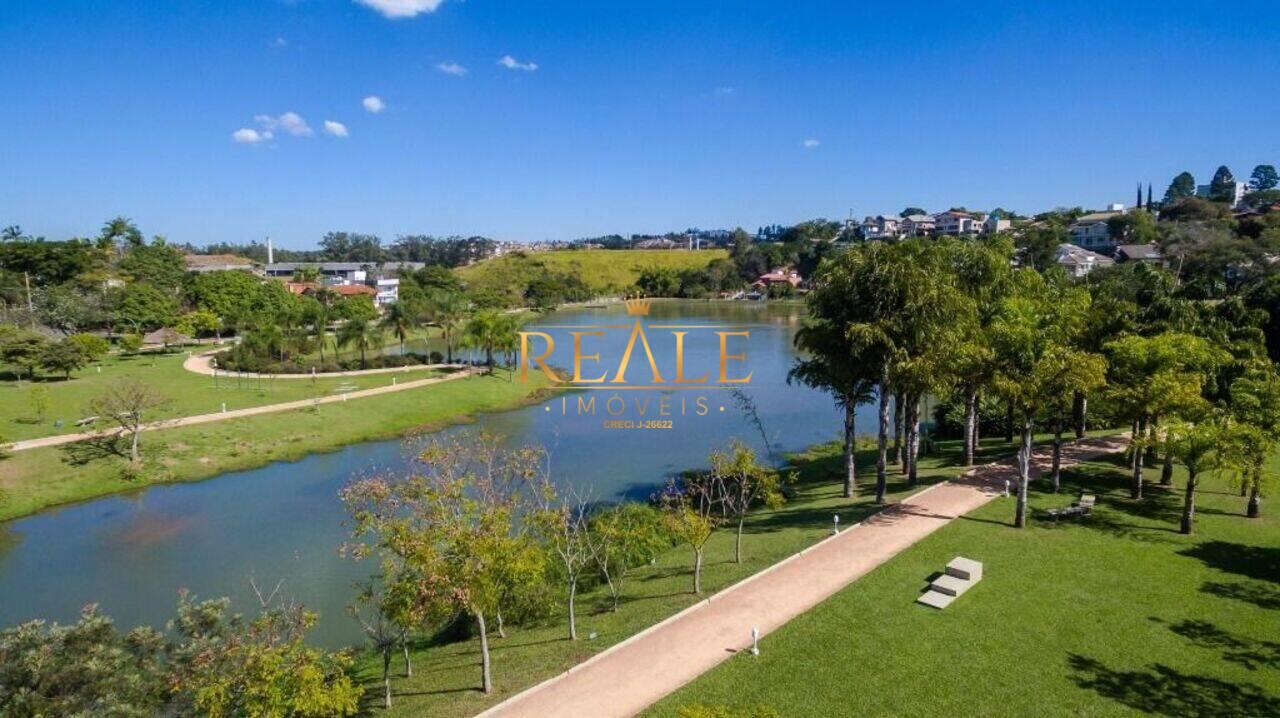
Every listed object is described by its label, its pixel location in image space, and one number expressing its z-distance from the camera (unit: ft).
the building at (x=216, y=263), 409.88
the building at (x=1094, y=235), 365.20
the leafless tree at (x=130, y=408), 103.30
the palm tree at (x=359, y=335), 183.52
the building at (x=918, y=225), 552.17
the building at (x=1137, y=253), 282.97
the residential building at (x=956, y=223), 505.17
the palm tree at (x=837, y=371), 74.74
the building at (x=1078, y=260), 287.48
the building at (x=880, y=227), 597.93
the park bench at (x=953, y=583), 48.42
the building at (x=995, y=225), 457.92
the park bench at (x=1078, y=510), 63.57
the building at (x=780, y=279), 467.11
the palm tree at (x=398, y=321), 200.23
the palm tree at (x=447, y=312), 210.34
